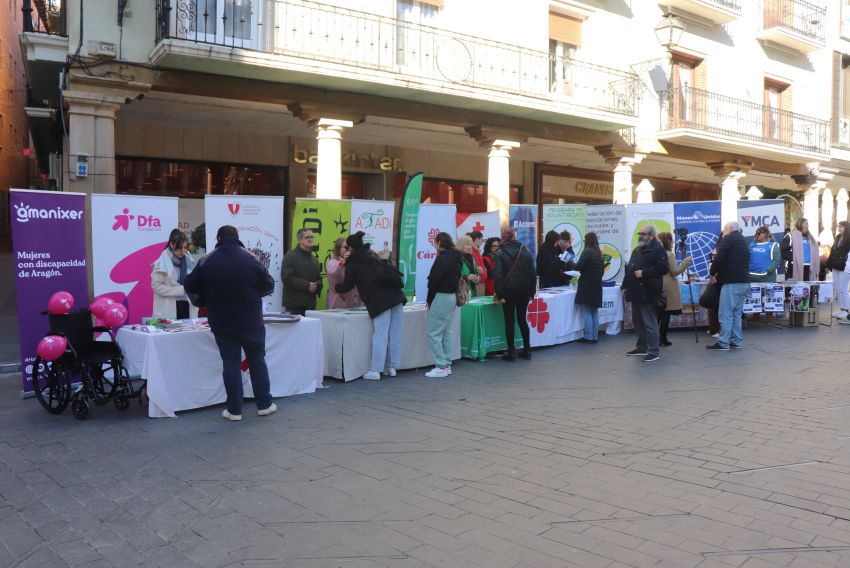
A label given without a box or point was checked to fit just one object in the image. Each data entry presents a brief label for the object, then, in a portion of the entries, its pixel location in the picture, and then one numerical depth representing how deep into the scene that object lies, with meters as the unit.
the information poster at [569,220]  13.27
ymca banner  13.20
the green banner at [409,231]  10.27
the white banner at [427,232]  10.87
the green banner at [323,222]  9.34
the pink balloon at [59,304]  6.77
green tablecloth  9.95
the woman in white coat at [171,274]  8.04
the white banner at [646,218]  13.21
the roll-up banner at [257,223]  8.75
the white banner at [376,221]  9.88
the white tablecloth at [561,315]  10.88
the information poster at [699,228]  13.23
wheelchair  6.71
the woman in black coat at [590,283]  11.30
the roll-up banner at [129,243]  8.16
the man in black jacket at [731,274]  10.36
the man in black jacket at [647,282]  9.54
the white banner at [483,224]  12.00
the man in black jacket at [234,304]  6.54
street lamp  17.58
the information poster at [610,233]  13.38
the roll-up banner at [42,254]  7.35
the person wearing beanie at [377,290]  8.38
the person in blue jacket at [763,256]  12.67
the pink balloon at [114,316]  6.90
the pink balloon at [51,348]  6.55
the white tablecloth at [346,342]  8.38
